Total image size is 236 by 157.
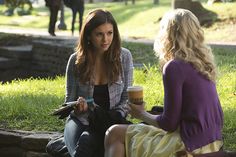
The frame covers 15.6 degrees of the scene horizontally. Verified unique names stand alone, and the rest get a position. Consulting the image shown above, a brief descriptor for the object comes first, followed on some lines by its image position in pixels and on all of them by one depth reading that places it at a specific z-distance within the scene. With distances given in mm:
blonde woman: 4904
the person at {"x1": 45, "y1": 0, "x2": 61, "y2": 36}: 17808
